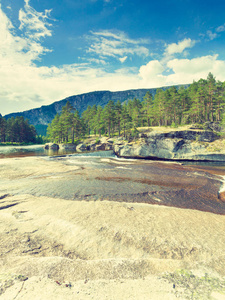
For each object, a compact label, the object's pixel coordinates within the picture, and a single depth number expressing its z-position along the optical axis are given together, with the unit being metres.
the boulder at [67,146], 55.26
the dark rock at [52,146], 55.66
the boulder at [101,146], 52.25
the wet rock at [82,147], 51.59
